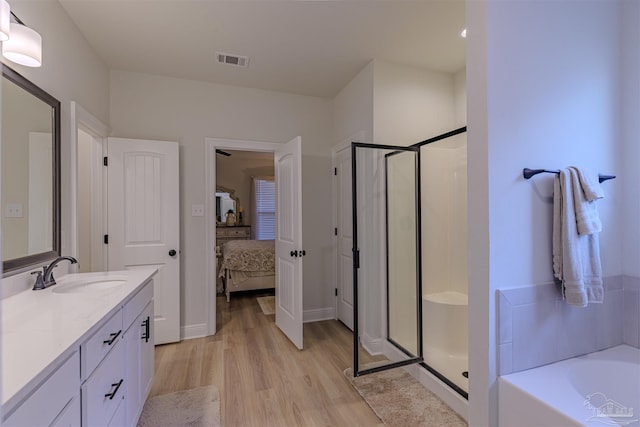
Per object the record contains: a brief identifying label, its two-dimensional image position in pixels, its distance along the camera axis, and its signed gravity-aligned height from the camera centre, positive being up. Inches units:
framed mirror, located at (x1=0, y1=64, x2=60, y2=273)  57.6 +9.6
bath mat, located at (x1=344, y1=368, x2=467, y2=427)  71.7 -50.8
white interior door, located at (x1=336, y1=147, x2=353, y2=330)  127.3 -10.3
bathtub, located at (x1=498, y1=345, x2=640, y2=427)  42.8 -29.2
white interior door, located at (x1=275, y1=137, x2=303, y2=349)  112.5 -10.8
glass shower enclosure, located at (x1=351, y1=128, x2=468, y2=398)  98.0 -12.6
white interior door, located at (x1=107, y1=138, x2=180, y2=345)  110.8 -0.6
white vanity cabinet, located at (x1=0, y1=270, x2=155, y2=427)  30.1 -18.5
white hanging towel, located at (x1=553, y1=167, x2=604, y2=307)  51.4 -4.3
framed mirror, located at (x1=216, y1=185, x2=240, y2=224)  273.1 +12.2
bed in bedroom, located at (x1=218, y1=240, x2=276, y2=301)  169.1 -31.3
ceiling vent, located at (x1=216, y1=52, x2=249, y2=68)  105.6 +57.6
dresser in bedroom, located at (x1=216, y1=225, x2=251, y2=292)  265.7 -16.5
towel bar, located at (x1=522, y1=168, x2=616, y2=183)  51.8 +7.2
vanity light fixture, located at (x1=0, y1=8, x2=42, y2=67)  54.1 +32.2
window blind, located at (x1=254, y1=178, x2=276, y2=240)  281.7 +5.4
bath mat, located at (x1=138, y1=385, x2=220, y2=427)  71.3 -50.4
